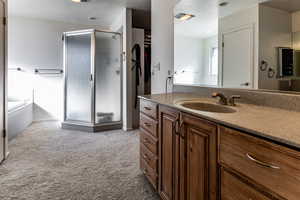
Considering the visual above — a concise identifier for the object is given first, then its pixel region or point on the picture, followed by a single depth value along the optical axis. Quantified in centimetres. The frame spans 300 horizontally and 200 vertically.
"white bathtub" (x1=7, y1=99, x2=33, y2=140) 331
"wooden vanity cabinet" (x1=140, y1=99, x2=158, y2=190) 165
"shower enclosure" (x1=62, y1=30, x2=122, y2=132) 397
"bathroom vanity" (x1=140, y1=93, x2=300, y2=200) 62
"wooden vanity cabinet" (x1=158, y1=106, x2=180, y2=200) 132
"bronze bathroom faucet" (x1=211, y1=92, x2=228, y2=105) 141
